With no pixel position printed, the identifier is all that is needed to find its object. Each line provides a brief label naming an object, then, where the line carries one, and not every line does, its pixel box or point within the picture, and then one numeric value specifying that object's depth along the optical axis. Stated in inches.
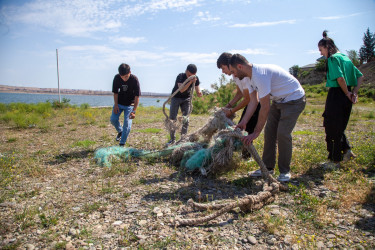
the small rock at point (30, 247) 86.5
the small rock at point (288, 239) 88.9
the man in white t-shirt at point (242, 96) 146.5
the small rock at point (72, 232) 94.8
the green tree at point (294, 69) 2544.3
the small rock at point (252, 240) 90.3
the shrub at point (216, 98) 550.3
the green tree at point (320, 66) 1928.3
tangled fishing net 108.7
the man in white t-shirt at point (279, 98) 126.3
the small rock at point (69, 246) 86.1
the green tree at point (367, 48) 2434.8
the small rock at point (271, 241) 89.9
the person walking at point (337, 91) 149.5
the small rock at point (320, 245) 86.3
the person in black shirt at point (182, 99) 224.1
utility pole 861.8
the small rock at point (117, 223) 103.0
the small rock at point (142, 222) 102.7
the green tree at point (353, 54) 1781.4
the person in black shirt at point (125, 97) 219.8
